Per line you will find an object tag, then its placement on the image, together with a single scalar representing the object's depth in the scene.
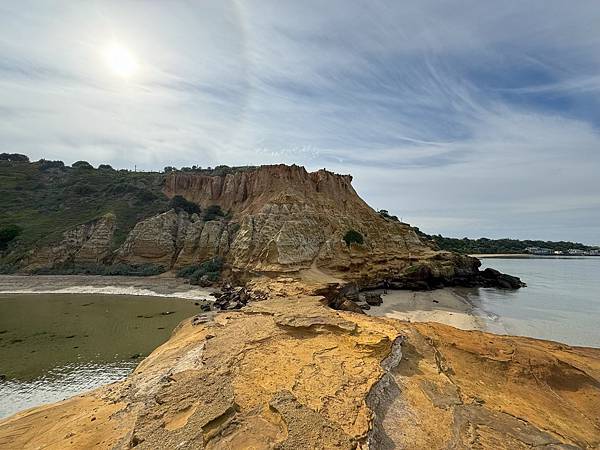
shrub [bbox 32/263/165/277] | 36.06
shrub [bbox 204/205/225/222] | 43.09
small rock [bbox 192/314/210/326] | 13.05
